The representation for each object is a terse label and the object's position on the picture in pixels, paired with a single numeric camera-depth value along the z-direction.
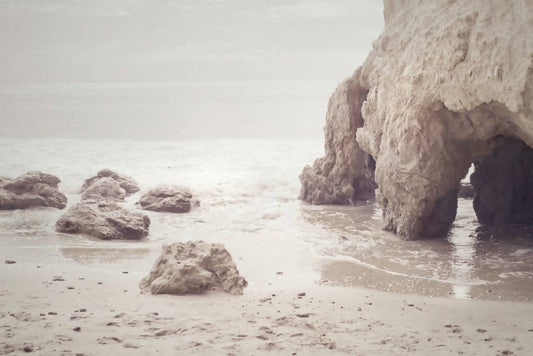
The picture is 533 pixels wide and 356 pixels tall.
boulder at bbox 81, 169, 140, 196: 11.83
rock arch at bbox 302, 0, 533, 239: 5.98
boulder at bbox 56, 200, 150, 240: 7.88
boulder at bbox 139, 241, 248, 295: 5.20
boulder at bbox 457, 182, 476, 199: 11.01
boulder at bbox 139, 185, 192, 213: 9.98
